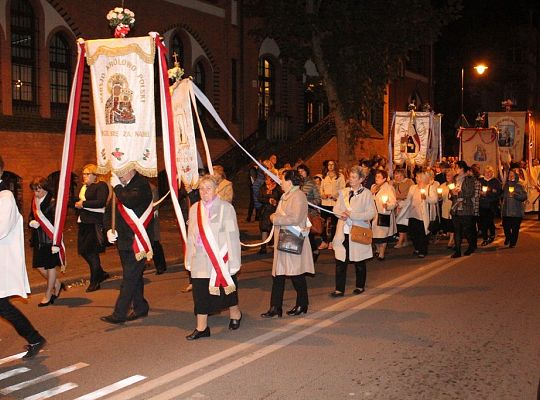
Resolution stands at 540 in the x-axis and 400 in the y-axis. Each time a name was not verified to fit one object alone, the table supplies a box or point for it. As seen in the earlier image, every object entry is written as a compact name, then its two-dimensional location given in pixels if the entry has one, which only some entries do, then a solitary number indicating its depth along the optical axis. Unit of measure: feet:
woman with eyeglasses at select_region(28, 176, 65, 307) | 30.17
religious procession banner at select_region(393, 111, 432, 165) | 63.00
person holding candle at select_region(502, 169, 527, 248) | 49.55
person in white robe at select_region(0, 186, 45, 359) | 21.39
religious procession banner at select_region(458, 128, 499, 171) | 76.23
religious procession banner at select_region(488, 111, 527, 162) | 81.73
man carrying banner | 26.61
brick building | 61.93
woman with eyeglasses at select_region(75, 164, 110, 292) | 32.32
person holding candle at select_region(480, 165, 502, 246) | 50.52
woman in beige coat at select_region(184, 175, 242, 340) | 23.94
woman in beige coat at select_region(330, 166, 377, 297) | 31.55
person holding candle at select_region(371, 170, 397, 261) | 42.52
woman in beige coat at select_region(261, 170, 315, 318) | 27.43
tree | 68.69
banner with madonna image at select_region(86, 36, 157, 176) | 28.14
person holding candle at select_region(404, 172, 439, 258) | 46.29
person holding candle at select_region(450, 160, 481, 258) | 44.14
